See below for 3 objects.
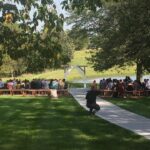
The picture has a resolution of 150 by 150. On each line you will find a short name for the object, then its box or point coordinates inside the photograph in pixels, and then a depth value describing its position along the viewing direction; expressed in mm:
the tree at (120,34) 31561
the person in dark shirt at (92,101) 24625
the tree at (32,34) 10227
